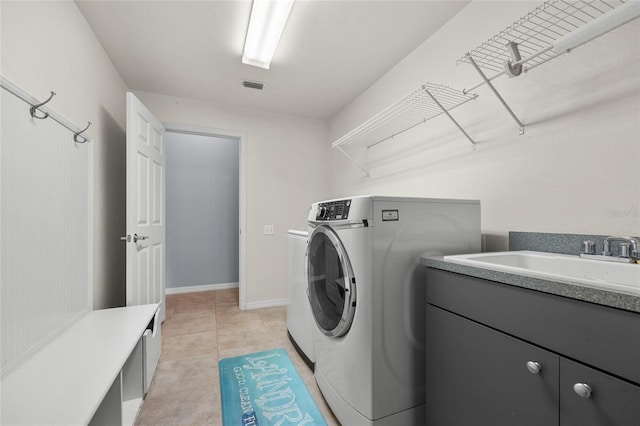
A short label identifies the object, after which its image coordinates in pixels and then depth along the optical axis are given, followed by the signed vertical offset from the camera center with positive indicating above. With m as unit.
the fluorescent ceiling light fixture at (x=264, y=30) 1.63 +1.25
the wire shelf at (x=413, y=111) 1.65 +0.74
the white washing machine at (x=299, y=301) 1.91 -0.68
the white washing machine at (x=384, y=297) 1.23 -0.39
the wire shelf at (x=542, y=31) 1.13 +0.87
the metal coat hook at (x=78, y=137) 1.54 +0.44
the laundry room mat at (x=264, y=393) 1.43 -1.08
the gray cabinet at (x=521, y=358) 0.65 -0.43
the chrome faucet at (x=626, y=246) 0.96 -0.12
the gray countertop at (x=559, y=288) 0.63 -0.21
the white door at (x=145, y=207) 2.03 +0.05
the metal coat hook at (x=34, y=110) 1.15 +0.44
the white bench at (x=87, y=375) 0.85 -0.62
